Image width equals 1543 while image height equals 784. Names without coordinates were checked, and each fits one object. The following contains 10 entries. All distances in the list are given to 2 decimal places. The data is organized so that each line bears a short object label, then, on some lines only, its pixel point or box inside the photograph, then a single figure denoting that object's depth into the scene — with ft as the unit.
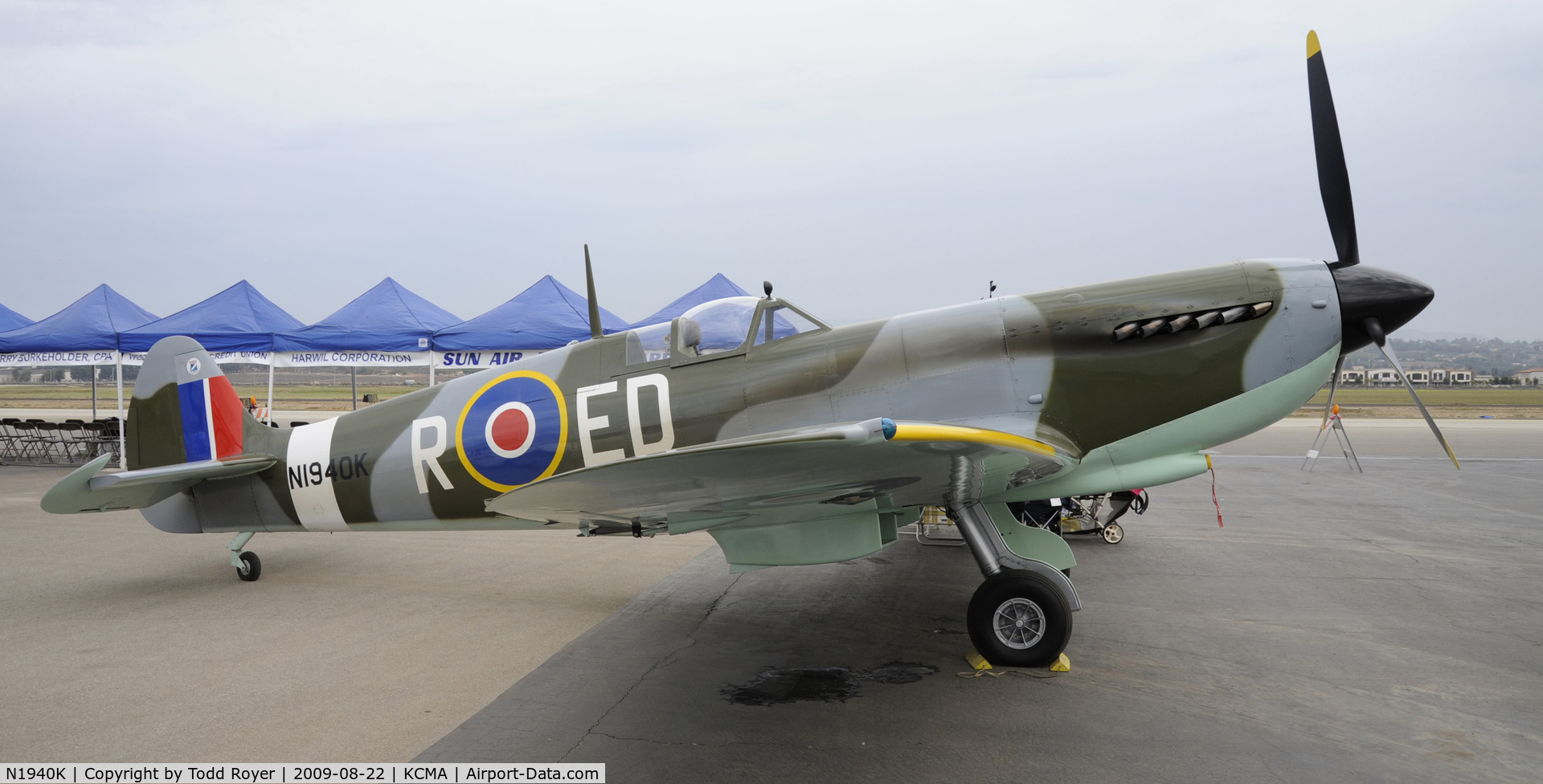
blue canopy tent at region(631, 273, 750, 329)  49.65
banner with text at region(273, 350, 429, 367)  44.86
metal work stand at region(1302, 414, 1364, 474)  45.99
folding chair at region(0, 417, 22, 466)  53.21
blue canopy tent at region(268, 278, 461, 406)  44.86
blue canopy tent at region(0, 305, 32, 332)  61.77
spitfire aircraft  14.12
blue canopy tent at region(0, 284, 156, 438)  46.29
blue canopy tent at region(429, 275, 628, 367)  42.19
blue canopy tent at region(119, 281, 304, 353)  45.65
